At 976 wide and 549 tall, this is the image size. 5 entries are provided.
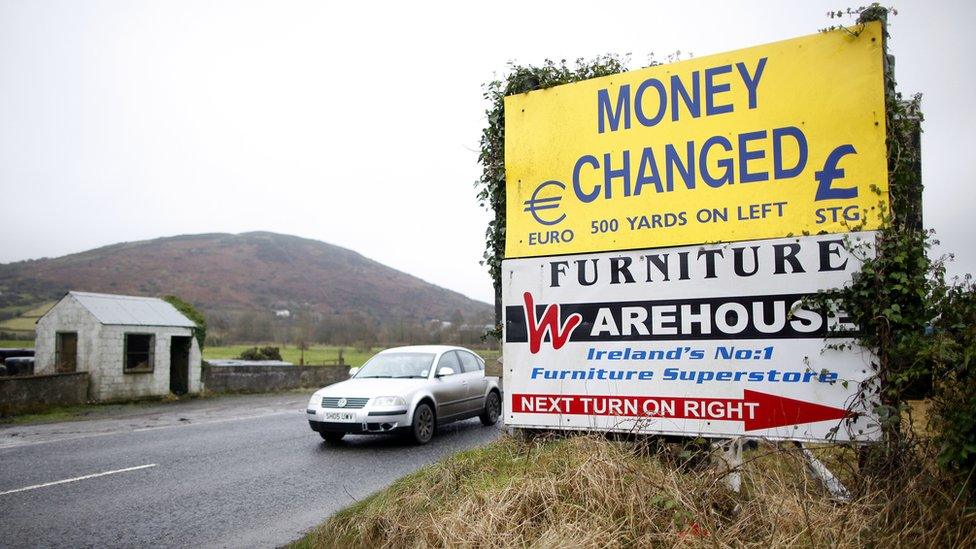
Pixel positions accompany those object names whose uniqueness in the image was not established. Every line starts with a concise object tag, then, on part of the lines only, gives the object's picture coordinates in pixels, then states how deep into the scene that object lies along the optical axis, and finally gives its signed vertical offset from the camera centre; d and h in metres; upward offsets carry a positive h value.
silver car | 9.96 -1.19
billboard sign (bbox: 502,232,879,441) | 4.56 -0.18
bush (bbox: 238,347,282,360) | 32.34 -1.52
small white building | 17.06 -0.52
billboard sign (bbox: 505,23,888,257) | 4.73 +1.34
